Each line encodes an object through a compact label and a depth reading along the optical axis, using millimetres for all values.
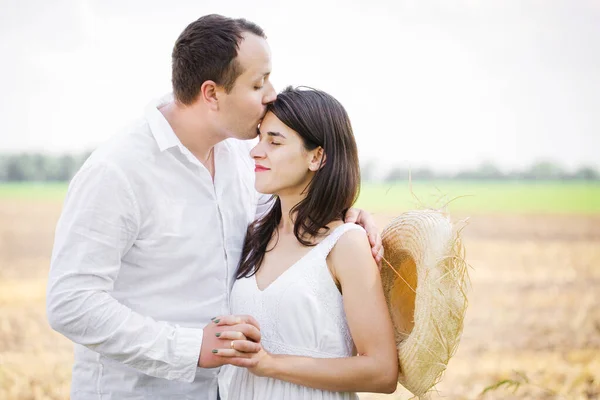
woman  2963
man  2914
